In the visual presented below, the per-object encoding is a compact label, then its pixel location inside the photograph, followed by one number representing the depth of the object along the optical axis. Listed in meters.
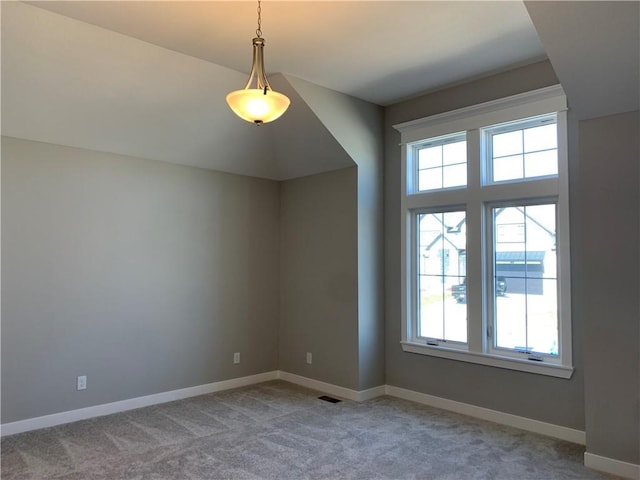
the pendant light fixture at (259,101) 2.48
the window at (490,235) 3.77
